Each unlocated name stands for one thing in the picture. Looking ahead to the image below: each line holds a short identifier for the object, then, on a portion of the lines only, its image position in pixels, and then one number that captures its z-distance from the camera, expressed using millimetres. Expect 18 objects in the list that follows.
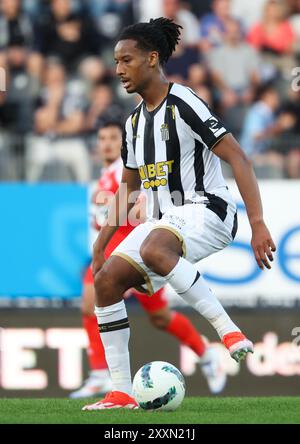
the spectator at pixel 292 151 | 11555
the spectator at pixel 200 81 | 12852
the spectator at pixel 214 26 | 13570
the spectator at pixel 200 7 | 13938
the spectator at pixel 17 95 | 12891
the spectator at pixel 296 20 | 13602
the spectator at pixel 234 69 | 13117
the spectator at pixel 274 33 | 13484
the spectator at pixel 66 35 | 13750
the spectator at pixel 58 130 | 11742
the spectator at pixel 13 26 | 13656
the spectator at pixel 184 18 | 13523
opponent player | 9930
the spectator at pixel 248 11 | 13789
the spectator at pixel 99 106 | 12742
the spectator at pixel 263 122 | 12156
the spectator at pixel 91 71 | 13383
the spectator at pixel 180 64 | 13094
